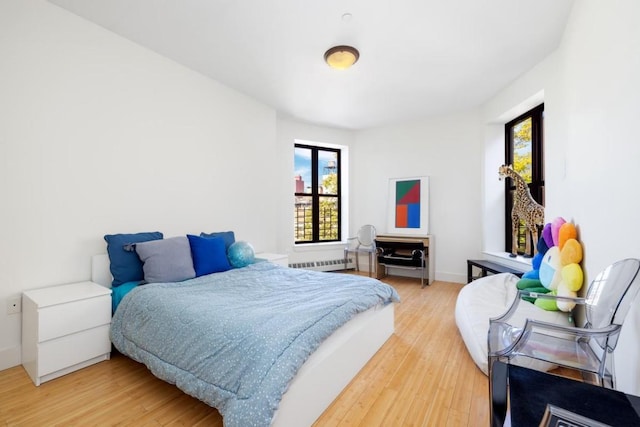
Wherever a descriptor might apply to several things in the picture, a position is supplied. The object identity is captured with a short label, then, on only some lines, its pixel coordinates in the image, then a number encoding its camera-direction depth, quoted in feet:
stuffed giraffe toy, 10.93
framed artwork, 15.76
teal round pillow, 9.95
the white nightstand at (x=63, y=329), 6.00
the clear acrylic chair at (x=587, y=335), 3.84
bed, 4.27
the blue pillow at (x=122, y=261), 7.76
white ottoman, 6.47
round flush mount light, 8.77
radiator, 16.09
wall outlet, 6.63
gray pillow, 7.67
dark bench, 11.00
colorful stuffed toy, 6.51
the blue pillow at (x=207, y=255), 8.79
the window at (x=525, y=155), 11.43
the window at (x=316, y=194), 17.17
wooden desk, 14.71
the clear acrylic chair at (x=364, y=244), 15.64
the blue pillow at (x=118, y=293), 7.24
